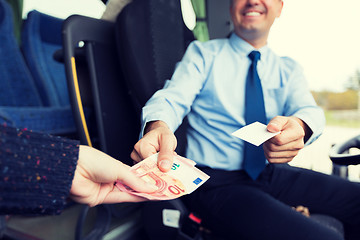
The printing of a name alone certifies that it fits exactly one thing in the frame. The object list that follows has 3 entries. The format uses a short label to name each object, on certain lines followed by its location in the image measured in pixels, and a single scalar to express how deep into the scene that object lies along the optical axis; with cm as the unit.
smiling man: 55
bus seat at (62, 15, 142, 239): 67
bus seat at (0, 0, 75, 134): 108
